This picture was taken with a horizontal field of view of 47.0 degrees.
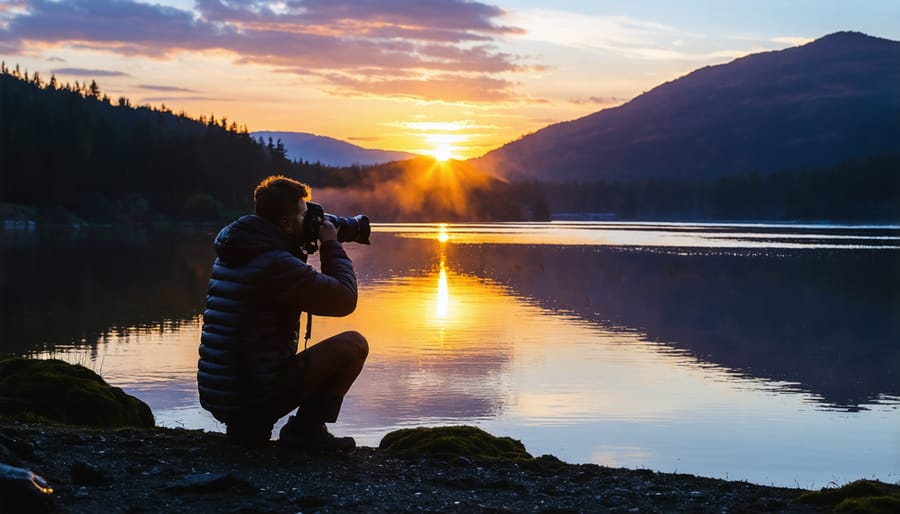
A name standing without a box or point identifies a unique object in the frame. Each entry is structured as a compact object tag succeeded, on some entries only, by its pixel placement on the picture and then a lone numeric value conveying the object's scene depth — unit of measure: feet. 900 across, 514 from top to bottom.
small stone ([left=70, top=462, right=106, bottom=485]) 24.71
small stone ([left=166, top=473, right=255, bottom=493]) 24.34
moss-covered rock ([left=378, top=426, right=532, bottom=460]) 31.60
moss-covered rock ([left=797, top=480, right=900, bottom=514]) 25.21
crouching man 26.50
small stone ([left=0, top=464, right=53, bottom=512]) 20.53
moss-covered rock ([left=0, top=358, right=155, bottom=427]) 36.01
